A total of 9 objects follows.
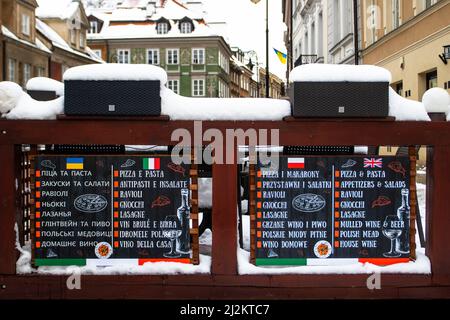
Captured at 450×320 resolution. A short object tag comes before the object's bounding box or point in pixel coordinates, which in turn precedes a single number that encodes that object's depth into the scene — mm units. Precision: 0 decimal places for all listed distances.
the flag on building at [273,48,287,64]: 23667
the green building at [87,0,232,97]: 57875
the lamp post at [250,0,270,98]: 23330
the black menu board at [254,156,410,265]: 3777
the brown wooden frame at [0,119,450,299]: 3662
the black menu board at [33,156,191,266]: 3760
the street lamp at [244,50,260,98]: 37144
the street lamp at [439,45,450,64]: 12339
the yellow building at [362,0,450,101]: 13219
